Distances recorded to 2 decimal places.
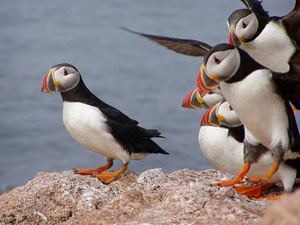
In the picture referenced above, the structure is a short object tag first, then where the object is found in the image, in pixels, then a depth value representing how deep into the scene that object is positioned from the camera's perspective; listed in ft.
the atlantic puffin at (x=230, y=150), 18.24
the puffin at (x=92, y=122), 21.59
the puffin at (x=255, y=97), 16.01
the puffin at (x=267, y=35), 23.31
